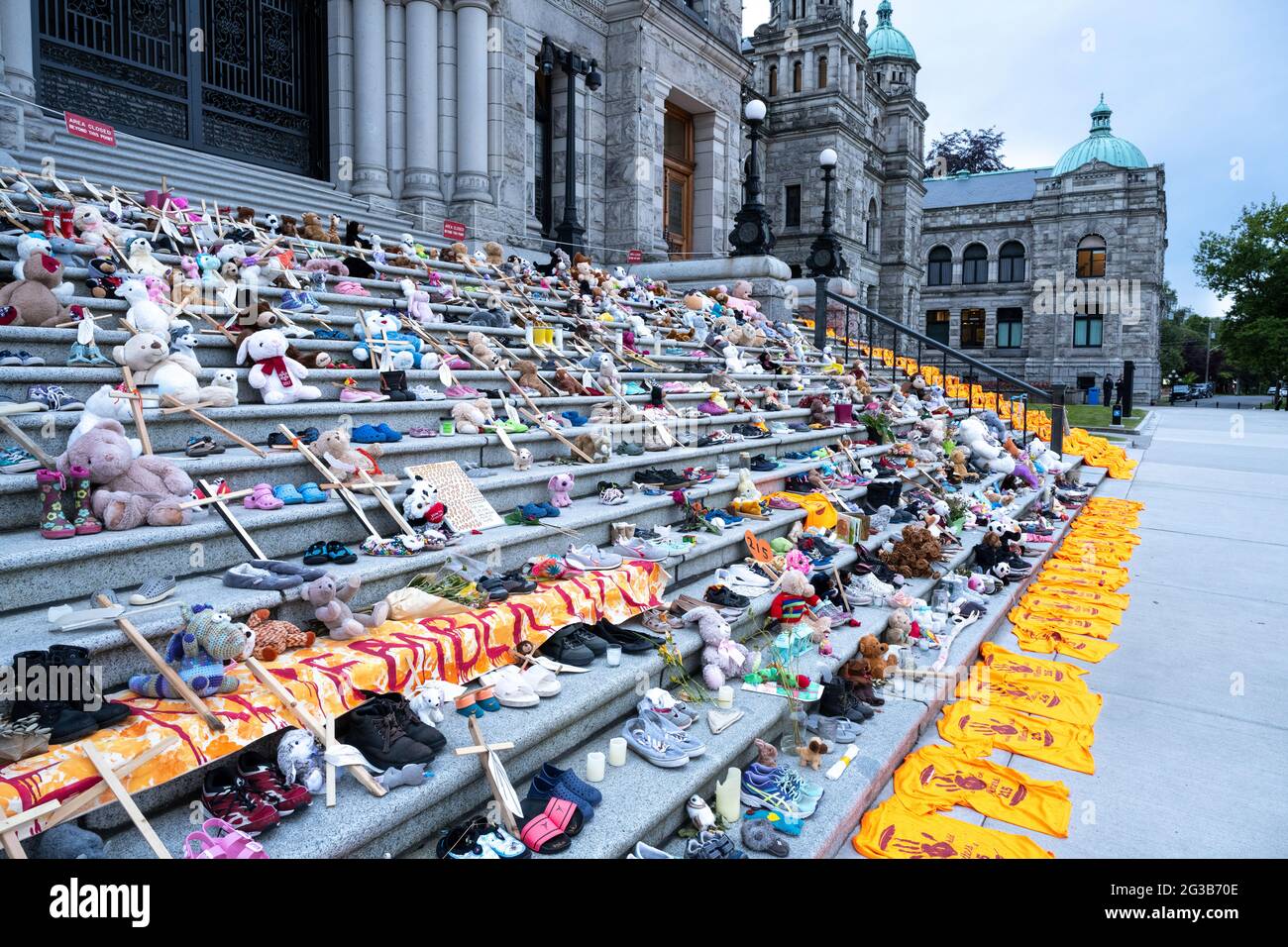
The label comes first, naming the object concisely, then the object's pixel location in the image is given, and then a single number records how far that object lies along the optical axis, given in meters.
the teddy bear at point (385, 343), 6.78
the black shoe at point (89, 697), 2.79
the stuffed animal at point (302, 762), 2.93
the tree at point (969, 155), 63.81
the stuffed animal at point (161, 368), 4.82
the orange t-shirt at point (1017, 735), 4.51
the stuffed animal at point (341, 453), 4.90
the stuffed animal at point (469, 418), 6.35
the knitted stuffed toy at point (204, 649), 3.07
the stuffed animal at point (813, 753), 4.05
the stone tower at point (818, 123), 34.12
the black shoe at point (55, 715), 2.66
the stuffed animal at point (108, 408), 4.19
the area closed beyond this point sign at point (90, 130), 8.67
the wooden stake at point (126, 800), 2.46
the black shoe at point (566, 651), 4.18
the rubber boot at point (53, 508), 3.61
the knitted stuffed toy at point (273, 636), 3.39
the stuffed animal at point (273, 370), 5.58
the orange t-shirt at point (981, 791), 3.94
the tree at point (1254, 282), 44.22
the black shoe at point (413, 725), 3.24
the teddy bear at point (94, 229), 6.48
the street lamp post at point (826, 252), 17.41
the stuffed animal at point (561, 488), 5.91
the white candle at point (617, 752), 3.65
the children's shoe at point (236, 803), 2.67
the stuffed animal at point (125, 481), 3.80
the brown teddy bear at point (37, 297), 5.17
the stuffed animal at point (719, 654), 4.55
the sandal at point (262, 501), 4.40
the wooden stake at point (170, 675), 2.88
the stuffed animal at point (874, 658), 5.17
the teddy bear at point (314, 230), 9.35
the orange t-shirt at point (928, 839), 3.61
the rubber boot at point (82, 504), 3.73
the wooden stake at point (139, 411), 4.35
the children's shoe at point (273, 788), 2.78
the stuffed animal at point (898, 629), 5.70
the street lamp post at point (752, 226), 16.22
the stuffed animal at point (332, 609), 3.66
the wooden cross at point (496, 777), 3.03
